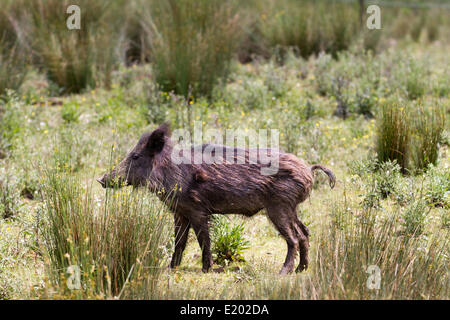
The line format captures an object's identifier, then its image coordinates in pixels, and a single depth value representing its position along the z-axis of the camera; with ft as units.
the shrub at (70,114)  56.80
